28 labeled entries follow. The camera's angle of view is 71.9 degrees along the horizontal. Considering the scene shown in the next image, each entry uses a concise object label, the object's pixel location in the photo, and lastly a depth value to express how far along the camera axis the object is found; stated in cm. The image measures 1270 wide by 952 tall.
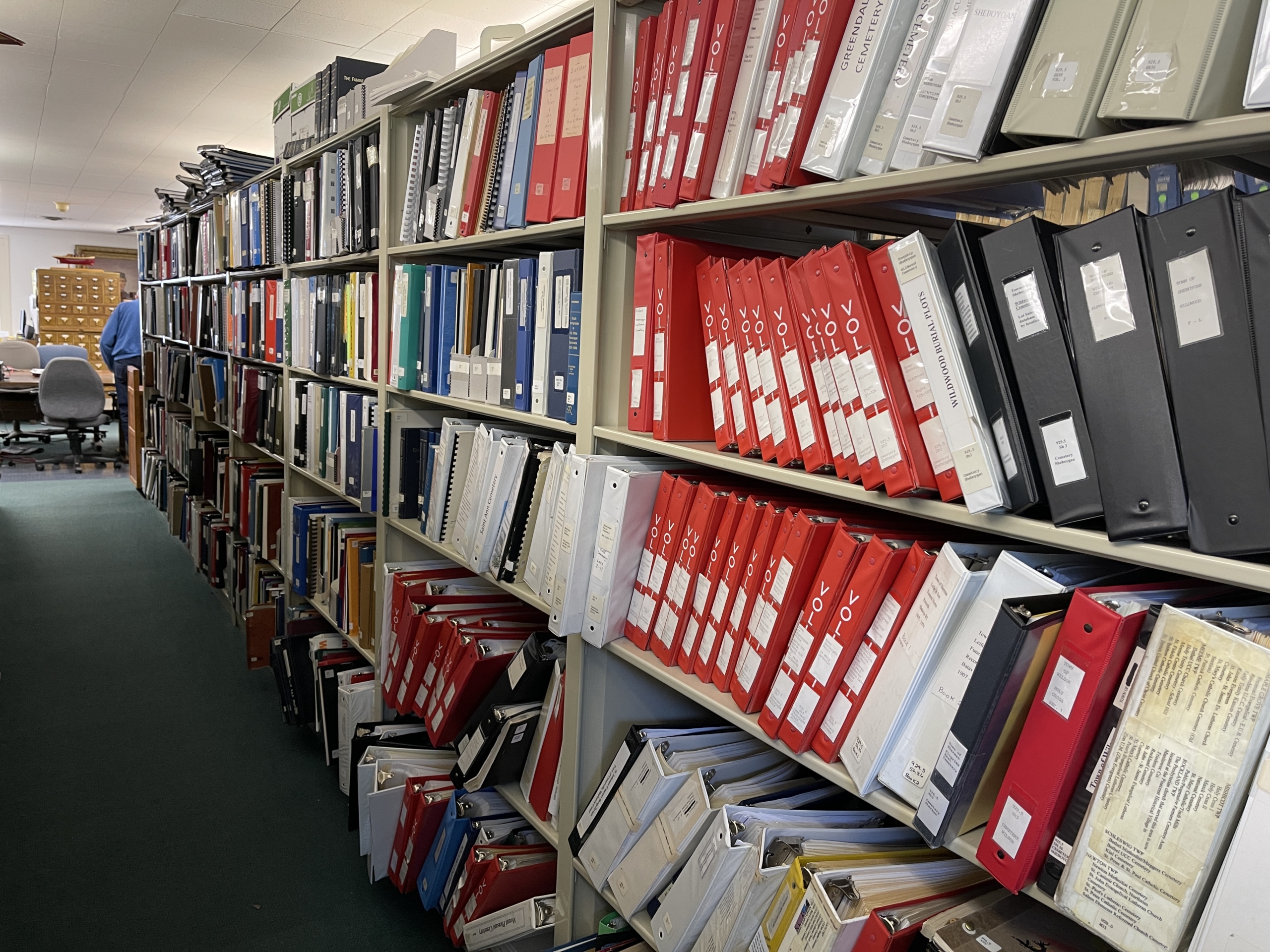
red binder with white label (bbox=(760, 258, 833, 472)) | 115
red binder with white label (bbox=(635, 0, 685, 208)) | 135
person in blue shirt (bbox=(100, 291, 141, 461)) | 828
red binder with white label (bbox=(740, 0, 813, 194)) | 113
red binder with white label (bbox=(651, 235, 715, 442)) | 138
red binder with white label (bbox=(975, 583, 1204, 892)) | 81
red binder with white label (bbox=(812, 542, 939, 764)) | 103
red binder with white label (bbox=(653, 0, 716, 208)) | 128
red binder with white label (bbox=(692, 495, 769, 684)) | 127
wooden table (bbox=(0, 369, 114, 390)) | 855
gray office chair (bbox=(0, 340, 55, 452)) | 1009
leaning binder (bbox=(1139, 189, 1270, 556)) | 72
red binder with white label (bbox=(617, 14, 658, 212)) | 143
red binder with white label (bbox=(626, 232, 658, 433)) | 143
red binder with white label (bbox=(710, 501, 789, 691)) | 123
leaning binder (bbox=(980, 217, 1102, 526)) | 84
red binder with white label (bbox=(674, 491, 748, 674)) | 131
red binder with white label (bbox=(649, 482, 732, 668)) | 134
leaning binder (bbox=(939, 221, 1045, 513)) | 89
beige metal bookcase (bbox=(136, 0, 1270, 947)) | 95
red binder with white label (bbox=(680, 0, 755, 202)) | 122
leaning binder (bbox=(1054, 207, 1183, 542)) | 77
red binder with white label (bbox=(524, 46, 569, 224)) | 166
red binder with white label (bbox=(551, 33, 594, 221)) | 158
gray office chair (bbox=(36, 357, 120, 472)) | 805
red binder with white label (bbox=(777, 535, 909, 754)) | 106
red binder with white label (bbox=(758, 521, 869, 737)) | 111
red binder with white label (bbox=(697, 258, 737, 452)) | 133
